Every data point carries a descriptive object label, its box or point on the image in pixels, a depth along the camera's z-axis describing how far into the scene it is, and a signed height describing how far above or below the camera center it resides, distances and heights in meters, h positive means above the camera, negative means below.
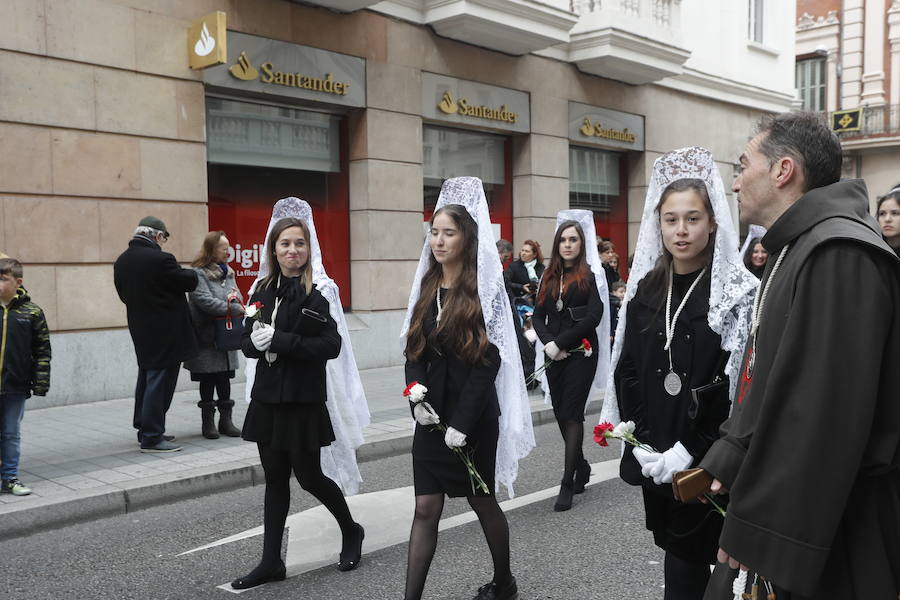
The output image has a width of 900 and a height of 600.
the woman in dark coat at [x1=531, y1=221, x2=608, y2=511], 5.98 -0.60
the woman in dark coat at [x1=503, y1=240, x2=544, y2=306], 10.74 -0.34
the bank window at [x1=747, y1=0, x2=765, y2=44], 20.52 +5.61
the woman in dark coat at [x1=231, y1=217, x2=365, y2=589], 4.26 -0.74
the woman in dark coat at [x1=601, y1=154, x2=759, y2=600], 2.90 -0.38
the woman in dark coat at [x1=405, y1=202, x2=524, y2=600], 3.70 -0.67
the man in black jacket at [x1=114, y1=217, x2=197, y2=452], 7.02 -0.62
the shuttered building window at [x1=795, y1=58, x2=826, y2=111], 32.72 +6.51
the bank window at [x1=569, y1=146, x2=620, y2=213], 16.19 +1.36
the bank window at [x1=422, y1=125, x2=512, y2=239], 13.59 +1.42
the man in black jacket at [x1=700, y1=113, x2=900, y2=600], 1.70 -0.38
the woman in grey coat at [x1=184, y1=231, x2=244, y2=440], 7.60 -0.70
